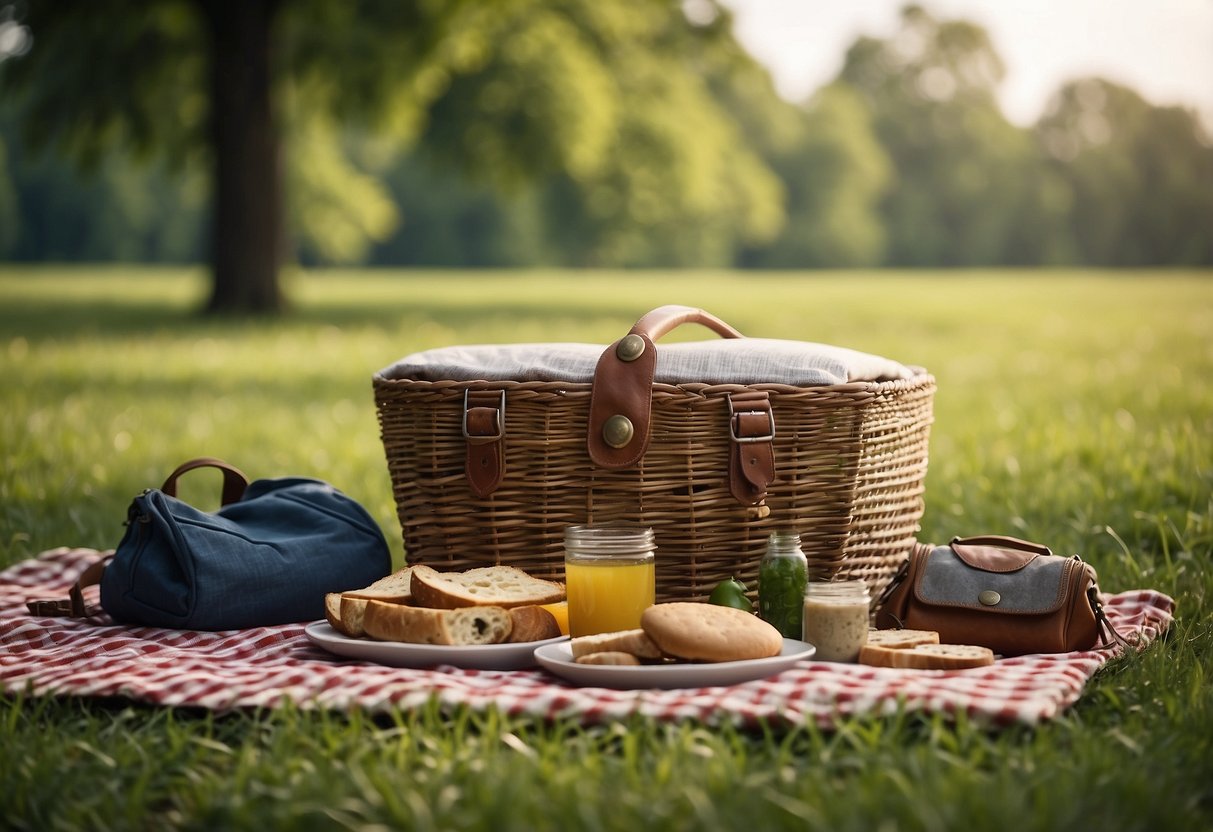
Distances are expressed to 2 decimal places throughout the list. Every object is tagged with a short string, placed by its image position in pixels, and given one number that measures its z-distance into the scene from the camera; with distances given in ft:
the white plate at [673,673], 8.10
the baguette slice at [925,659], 8.70
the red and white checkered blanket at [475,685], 7.57
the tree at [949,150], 186.39
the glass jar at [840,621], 8.93
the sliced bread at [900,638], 9.08
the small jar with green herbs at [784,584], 9.39
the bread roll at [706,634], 8.25
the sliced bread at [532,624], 9.20
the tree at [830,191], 174.50
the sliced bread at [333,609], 9.39
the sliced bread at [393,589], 9.55
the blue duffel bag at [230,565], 10.12
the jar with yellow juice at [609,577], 9.20
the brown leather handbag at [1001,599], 9.34
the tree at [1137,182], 177.88
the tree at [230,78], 41.91
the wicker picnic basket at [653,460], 9.87
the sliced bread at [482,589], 9.18
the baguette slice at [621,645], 8.45
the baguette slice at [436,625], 8.89
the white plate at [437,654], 8.81
